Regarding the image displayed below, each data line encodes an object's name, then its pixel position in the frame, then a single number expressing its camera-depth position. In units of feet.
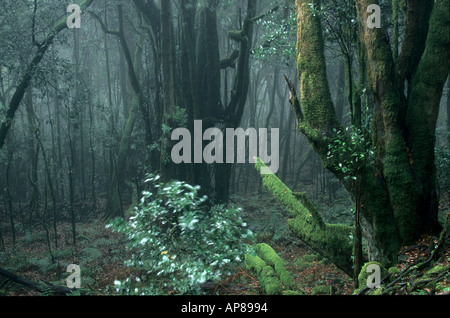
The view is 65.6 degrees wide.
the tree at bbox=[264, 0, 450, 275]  16.44
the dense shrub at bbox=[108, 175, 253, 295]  13.99
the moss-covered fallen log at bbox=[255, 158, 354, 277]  18.67
